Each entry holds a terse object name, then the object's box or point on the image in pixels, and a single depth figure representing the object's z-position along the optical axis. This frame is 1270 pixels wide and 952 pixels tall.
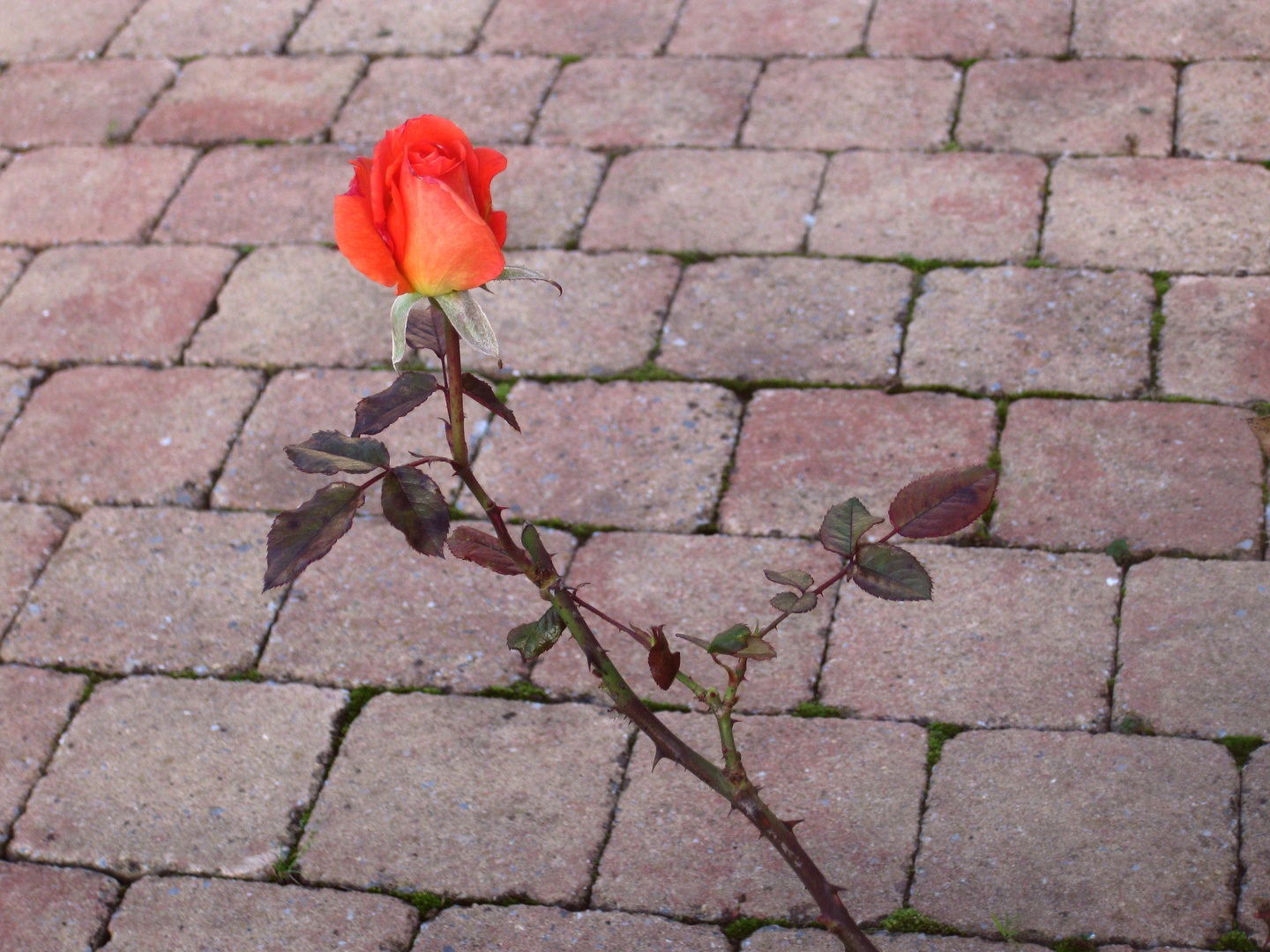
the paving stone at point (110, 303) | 2.98
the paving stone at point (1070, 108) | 3.04
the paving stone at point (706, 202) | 2.99
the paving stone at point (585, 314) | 2.77
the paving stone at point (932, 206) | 2.86
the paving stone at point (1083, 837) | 1.77
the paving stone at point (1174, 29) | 3.23
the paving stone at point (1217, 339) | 2.46
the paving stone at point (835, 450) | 2.40
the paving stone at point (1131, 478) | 2.25
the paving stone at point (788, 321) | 2.67
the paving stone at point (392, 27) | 3.76
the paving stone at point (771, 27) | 3.50
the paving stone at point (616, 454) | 2.46
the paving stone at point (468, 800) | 1.95
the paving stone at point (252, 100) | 3.56
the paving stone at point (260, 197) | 3.24
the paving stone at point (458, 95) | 3.43
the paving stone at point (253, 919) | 1.90
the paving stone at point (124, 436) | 2.67
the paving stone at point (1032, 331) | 2.54
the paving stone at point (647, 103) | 3.31
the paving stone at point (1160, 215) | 2.74
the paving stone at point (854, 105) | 3.19
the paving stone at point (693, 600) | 2.16
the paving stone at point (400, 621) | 2.25
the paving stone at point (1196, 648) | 1.98
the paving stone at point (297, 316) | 2.89
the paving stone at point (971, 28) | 3.35
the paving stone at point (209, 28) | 3.90
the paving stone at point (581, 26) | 3.63
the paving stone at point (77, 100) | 3.67
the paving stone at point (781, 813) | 1.86
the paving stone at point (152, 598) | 2.36
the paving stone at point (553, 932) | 1.83
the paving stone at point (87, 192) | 3.32
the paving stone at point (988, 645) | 2.04
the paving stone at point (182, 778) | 2.05
